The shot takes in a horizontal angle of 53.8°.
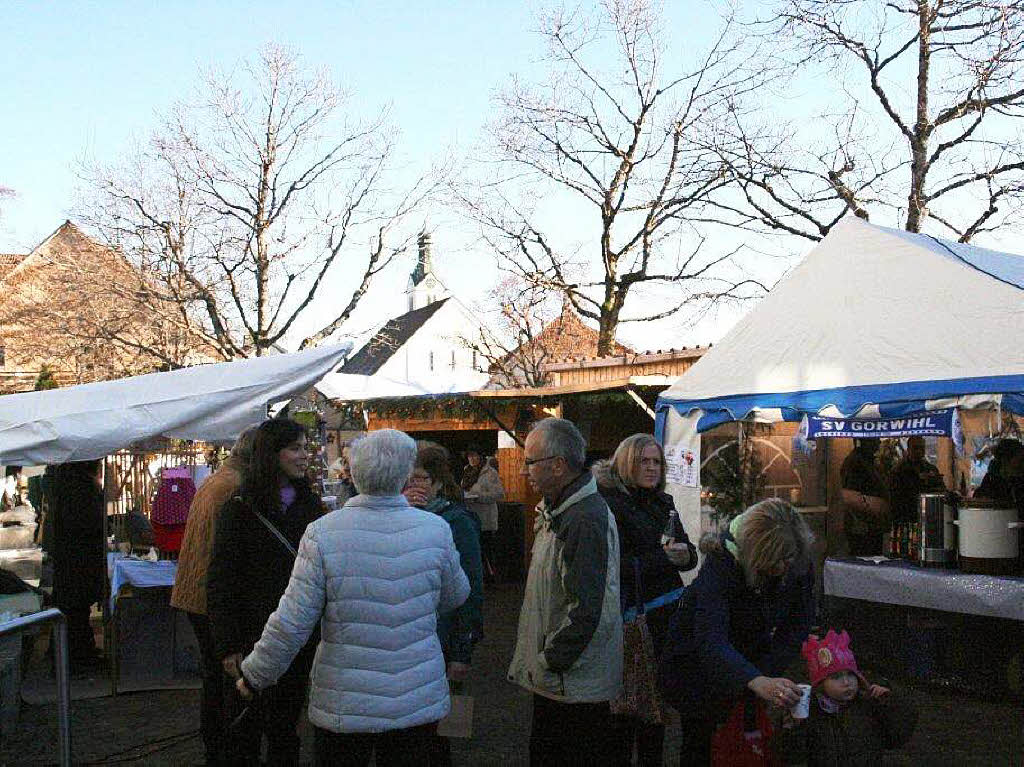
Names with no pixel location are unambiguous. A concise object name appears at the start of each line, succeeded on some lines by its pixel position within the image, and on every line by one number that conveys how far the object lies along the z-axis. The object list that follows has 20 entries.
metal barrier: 4.32
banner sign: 6.51
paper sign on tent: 8.41
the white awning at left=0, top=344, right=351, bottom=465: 6.76
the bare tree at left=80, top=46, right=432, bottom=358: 22.33
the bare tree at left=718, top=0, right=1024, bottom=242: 12.56
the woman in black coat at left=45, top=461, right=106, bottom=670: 7.88
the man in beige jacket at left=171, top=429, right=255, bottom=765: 4.45
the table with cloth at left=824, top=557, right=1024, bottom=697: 6.49
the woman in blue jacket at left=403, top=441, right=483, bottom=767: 4.00
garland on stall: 12.19
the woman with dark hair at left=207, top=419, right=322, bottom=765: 3.91
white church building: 49.00
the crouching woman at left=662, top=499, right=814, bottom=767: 3.15
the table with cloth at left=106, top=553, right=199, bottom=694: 7.26
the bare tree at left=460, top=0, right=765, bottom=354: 19.83
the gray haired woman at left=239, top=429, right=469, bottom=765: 3.09
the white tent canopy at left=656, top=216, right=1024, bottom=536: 6.73
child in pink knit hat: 3.25
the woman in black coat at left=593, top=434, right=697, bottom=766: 4.12
